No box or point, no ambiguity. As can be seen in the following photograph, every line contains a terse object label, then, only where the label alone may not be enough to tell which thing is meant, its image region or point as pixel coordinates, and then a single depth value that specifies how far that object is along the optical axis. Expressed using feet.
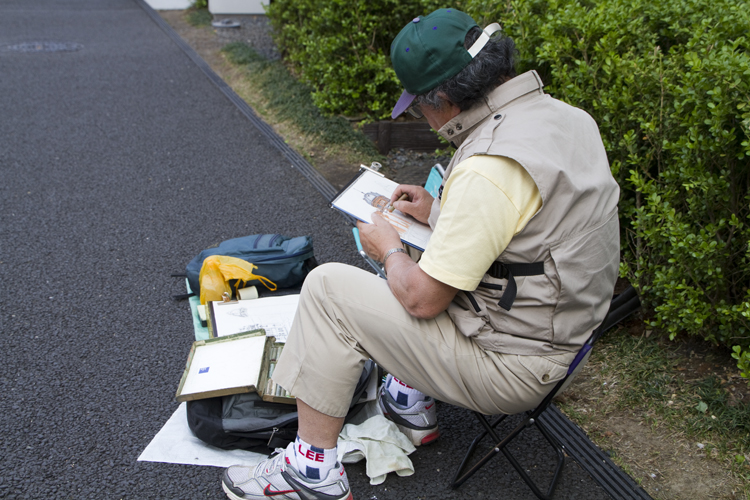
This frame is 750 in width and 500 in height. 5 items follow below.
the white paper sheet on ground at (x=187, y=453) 8.12
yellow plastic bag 10.85
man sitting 5.87
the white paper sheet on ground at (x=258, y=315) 10.20
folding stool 6.80
